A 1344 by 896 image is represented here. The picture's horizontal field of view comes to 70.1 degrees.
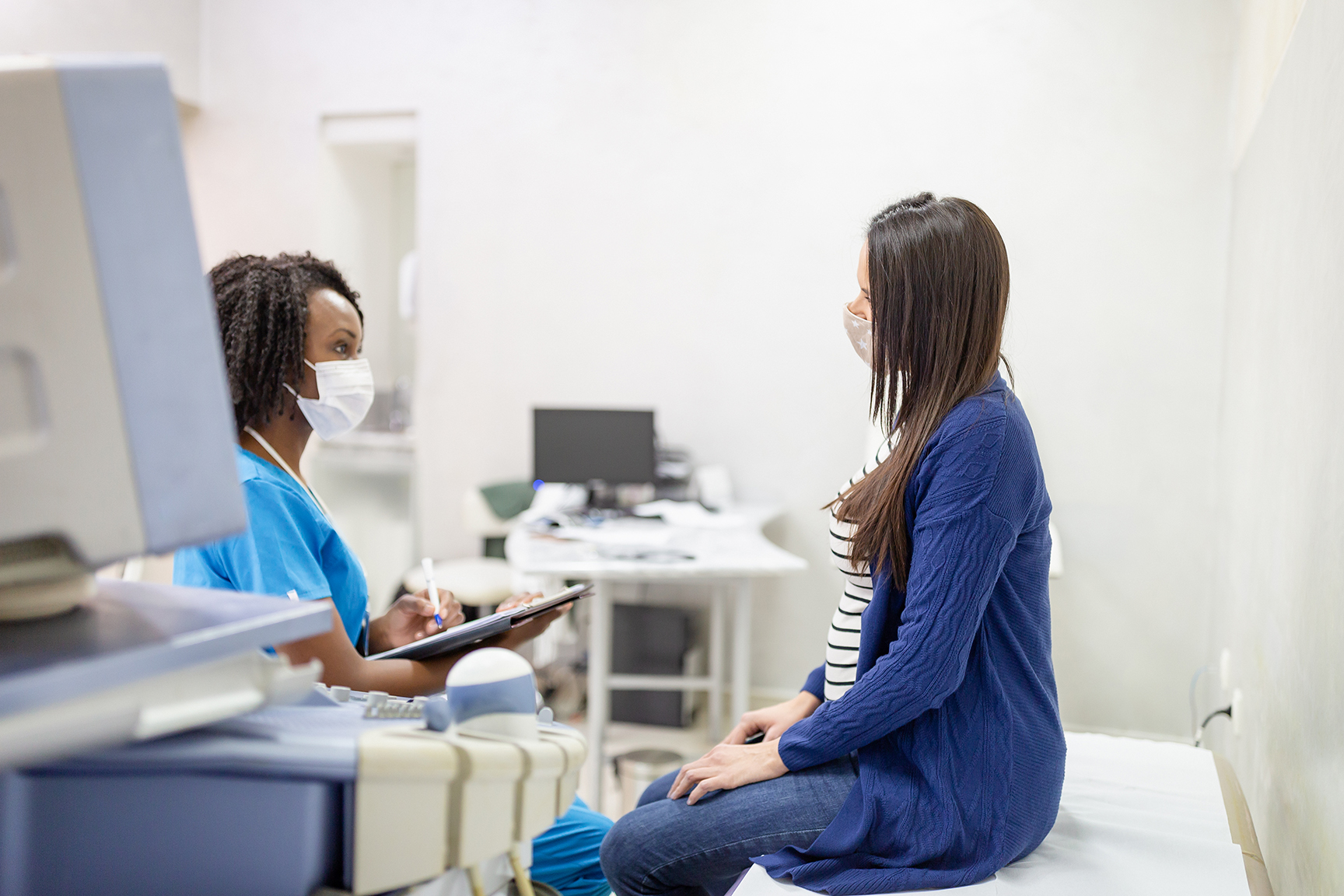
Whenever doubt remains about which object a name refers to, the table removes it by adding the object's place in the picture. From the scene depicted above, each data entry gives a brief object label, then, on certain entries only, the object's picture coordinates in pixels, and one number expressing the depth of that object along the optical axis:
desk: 2.53
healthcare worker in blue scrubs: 1.19
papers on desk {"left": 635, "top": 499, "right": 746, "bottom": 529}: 3.19
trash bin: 2.80
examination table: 1.15
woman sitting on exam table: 1.13
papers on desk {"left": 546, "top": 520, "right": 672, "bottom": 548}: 2.84
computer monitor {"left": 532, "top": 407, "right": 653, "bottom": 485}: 3.38
